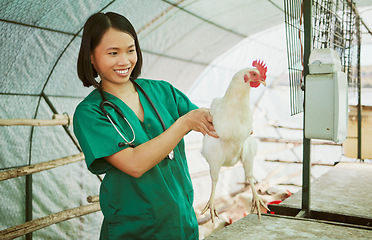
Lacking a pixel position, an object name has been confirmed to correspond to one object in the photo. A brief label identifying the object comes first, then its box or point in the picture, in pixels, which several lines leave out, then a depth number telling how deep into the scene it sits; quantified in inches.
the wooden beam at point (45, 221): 97.9
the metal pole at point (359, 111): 130.6
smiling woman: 46.5
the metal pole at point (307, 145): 67.0
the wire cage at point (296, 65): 72.6
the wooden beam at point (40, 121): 103.3
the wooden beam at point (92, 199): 125.9
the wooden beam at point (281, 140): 282.5
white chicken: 44.4
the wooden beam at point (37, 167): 97.6
